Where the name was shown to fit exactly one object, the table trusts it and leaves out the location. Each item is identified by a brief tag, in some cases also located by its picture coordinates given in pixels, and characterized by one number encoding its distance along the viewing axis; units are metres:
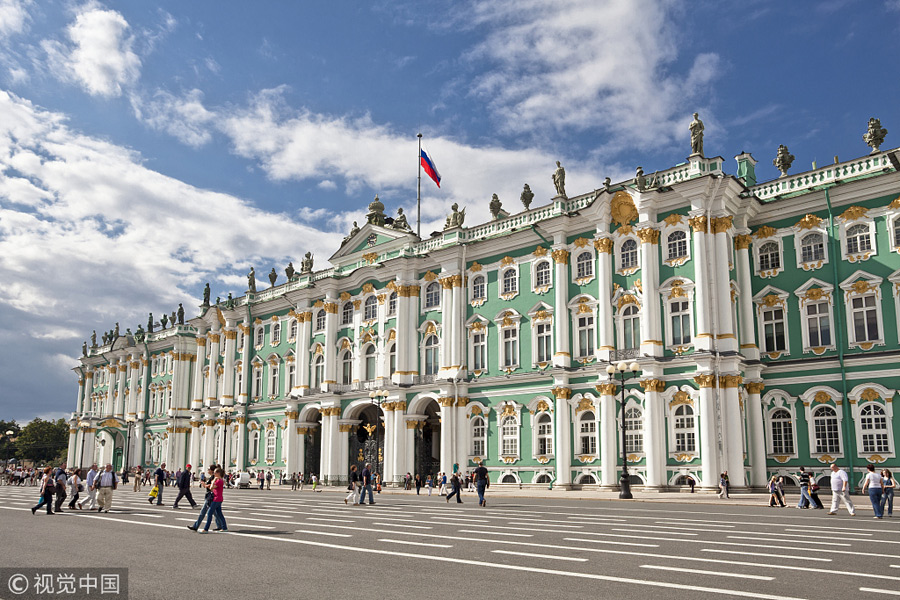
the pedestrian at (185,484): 28.08
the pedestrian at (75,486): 27.78
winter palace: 36.50
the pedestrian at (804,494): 27.45
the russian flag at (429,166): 53.03
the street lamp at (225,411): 55.47
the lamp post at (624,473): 32.84
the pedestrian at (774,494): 29.26
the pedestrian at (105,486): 26.92
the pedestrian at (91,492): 27.84
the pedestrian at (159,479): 30.64
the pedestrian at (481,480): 30.55
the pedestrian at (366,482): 31.13
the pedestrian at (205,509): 18.16
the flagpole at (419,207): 55.94
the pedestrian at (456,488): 33.00
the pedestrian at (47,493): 25.88
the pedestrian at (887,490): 23.73
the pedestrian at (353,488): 31.70
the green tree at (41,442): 119.00
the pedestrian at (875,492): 22.84
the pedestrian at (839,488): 24.34
